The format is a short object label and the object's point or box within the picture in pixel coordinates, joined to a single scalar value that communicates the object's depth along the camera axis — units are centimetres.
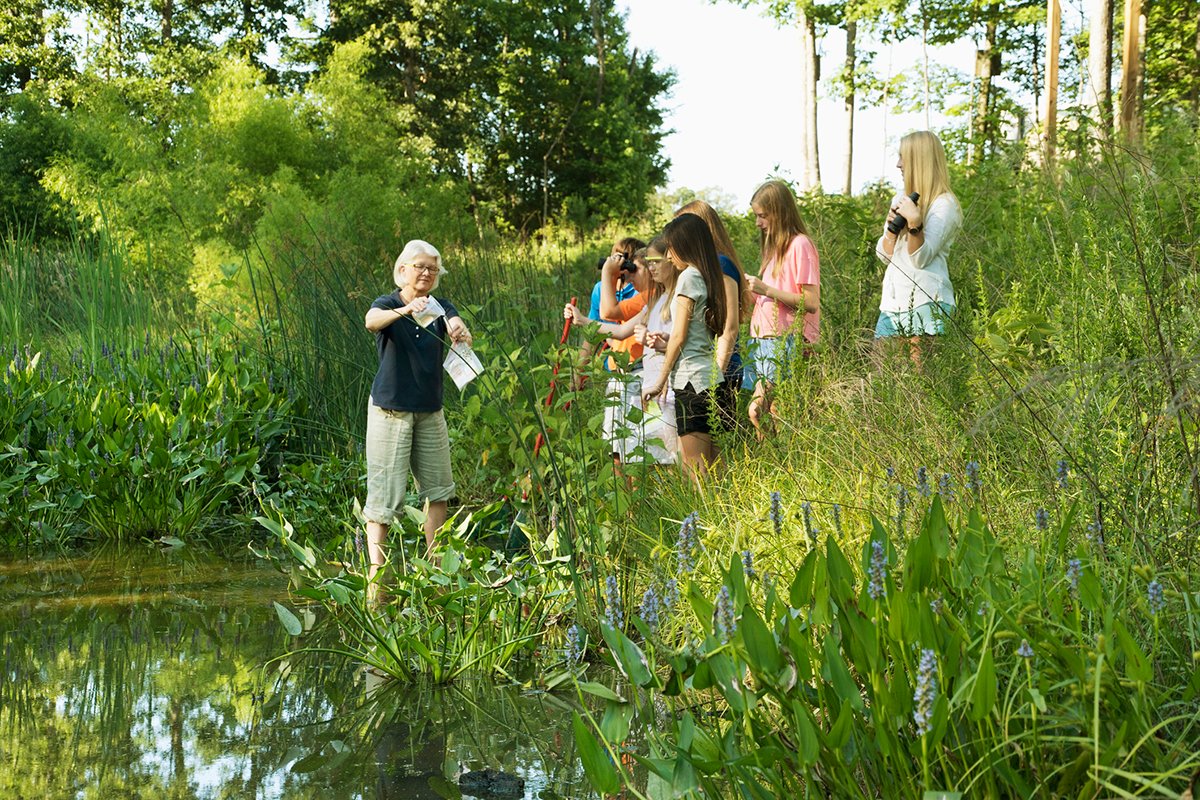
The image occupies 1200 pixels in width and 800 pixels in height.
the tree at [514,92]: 3472
